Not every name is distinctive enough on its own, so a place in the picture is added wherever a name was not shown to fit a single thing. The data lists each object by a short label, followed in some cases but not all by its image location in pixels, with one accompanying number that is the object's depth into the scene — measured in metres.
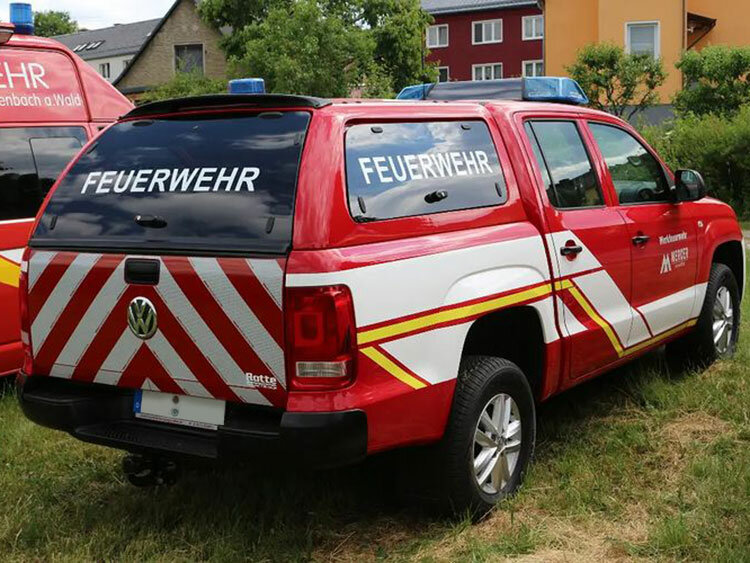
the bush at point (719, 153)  19.30
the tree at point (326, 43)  33.81
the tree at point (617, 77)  29.30
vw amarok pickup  3.40
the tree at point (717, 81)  26.98
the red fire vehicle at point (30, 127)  6.04
